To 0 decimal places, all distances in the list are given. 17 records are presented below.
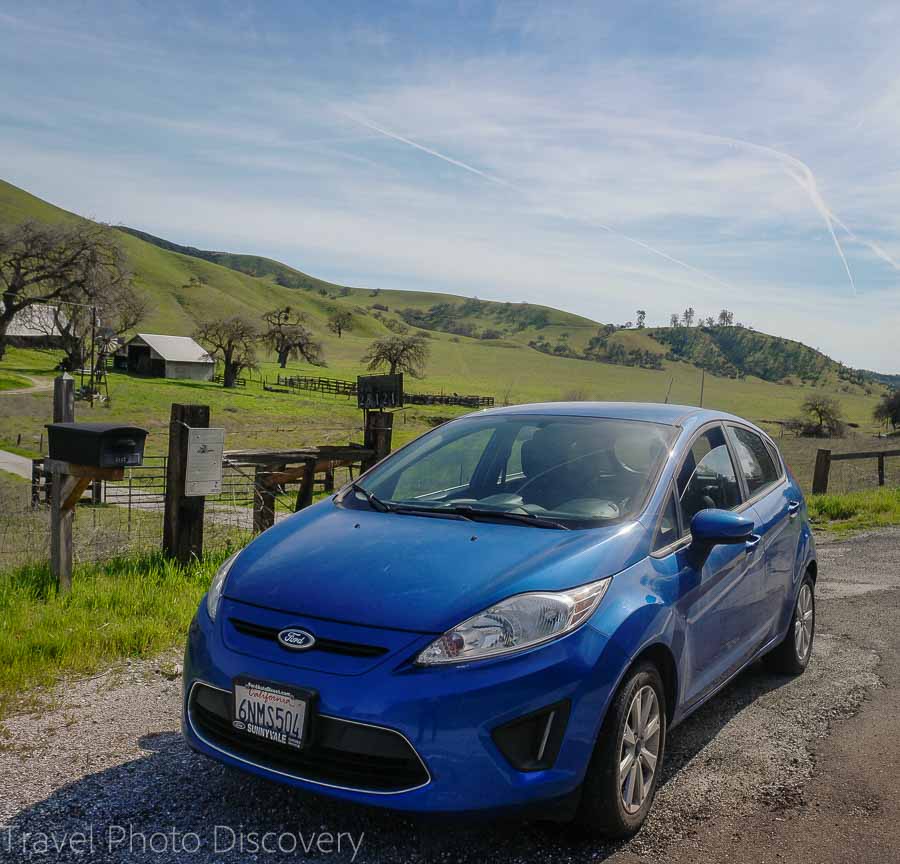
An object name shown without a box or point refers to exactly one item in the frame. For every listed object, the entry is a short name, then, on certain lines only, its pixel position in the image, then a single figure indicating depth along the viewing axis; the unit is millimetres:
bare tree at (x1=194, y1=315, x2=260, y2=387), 76688
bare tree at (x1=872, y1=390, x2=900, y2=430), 75438
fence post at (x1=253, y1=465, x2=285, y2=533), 8906
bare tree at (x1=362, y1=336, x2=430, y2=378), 92438
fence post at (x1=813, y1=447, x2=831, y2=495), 15211
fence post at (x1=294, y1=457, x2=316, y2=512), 9484
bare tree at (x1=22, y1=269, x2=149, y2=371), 61031
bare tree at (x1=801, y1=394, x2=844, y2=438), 68000
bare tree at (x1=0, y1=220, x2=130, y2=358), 60688
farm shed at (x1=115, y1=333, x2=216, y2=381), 78938
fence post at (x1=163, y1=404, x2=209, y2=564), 6672
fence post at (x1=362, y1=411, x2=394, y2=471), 8812
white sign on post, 6594
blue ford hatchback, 2844
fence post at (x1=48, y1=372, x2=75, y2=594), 5590
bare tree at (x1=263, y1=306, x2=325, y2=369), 98312
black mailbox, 5250
